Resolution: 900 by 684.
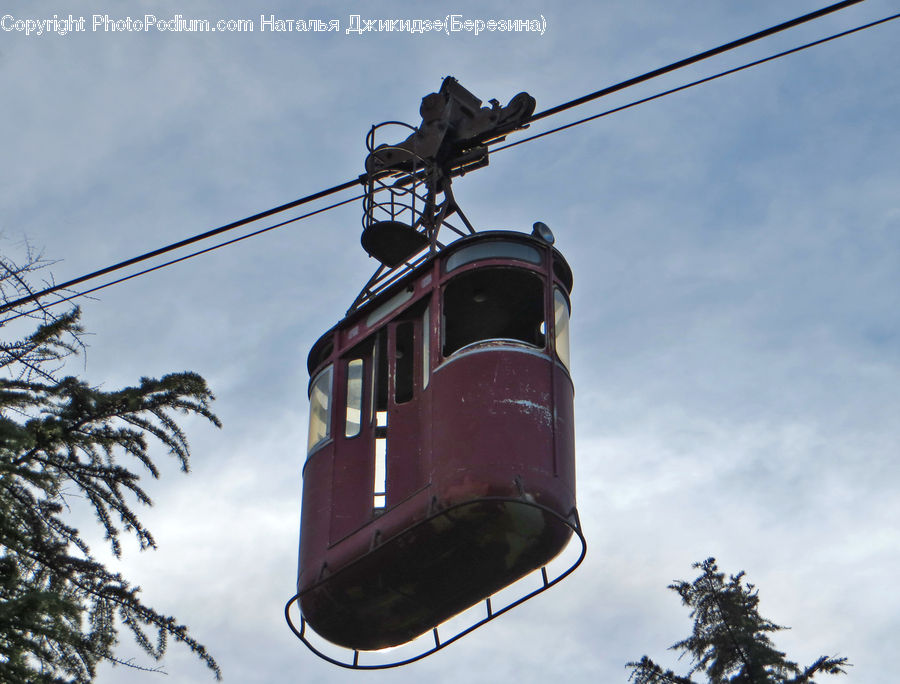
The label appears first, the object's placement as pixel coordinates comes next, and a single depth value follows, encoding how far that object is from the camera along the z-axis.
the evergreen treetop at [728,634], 24.14
